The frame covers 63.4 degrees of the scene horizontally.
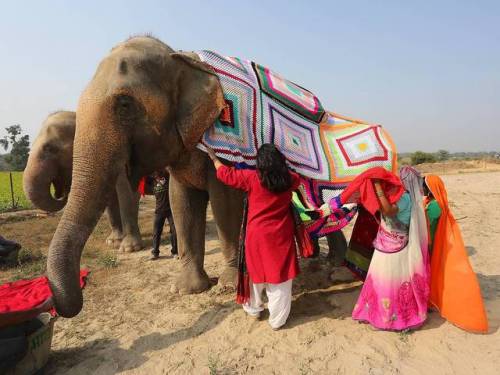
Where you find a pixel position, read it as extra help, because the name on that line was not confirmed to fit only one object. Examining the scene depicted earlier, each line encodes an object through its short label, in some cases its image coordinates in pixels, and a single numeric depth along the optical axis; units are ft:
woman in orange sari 11.01
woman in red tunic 10.87
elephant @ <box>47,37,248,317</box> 9.78
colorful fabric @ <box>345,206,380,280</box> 13.84
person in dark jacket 20.85
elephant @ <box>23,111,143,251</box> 18.25
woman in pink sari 11.09
